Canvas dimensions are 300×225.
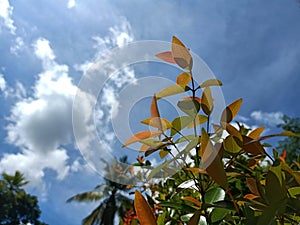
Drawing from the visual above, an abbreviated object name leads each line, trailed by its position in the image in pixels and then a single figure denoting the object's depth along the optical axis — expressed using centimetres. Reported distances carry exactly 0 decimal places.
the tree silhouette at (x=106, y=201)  1748
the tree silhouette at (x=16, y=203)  2609
